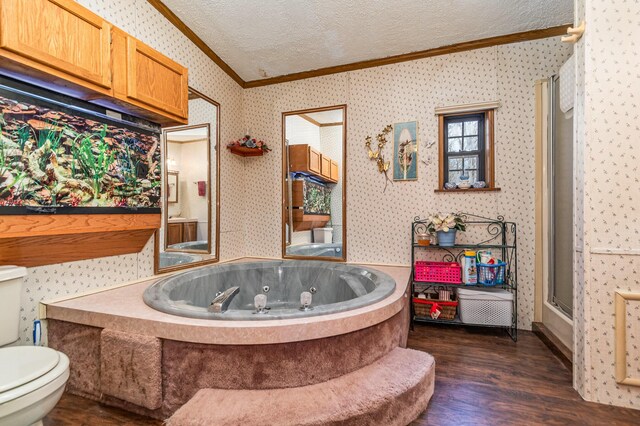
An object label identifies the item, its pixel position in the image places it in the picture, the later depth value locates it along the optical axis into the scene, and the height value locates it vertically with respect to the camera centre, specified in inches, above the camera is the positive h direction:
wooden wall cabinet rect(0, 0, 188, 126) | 52.5 +31.4
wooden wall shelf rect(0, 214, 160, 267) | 57.7 -5.0
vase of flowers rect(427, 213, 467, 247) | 102.3 -4.7
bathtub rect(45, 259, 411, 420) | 54.9 -25.0
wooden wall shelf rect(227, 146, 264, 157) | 127.2 +26.3
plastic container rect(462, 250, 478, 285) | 100.8 -18.7
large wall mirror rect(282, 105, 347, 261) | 125.4 +12.4
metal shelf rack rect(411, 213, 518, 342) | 101.9 -12.4
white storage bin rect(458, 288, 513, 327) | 98.1 -30.3
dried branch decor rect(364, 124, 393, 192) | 119.2 +23.1
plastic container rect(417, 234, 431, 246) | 106.3 -9.4
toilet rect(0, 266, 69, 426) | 42.6 -23.7
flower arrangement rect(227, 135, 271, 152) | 125.8 +29.0
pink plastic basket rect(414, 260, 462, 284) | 101.8 -20.0
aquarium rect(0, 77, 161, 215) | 55.8 +12.2
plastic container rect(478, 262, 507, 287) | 98.7 -19.9
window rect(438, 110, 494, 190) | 111.5 +24.2
